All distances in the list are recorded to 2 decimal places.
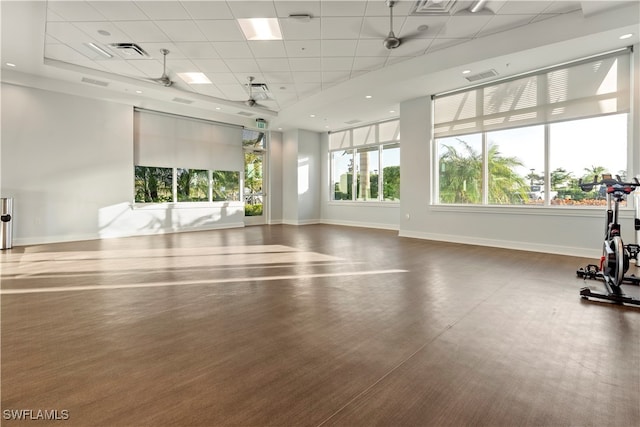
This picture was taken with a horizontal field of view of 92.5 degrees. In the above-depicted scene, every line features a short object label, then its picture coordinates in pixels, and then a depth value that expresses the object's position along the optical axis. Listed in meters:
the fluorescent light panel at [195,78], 7.08
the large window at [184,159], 8.66
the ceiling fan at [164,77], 5.93
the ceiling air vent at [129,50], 5.61
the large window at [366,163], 9.89
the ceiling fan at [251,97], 7.34
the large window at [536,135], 5.25
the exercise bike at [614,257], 3.08
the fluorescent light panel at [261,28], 4.89
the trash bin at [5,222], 6.30
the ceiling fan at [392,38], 4.89
